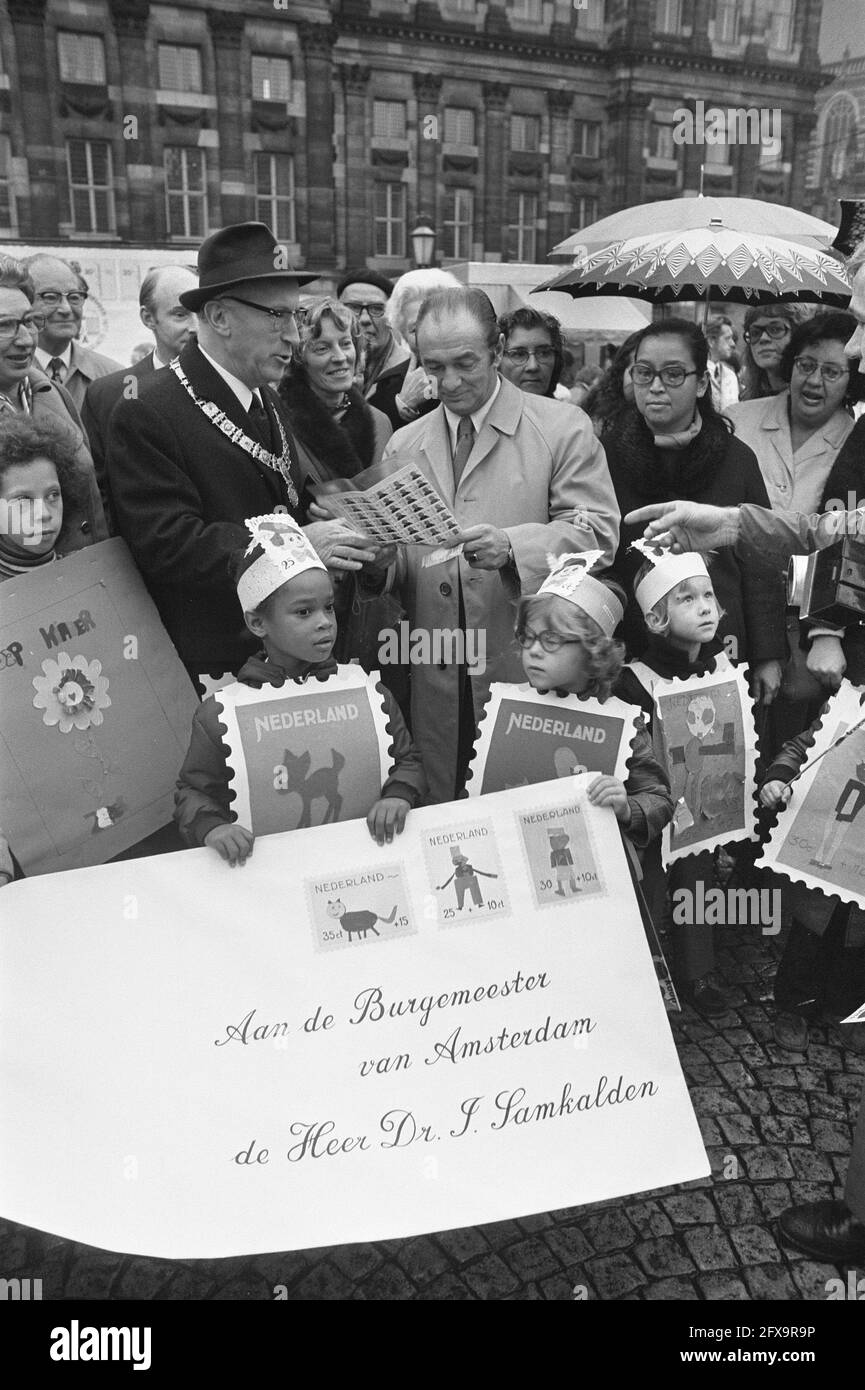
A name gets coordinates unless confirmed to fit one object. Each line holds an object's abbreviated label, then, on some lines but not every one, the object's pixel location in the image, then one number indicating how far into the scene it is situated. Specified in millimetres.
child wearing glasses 2627
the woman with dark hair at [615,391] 3928
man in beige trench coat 3223
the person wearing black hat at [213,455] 2801
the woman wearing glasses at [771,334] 5250
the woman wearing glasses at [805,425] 4020
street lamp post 7711
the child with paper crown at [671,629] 3033
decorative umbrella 4270
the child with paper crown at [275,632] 2527
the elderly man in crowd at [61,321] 4934
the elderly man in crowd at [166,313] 4516
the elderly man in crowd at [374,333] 5547
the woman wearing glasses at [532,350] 4387
